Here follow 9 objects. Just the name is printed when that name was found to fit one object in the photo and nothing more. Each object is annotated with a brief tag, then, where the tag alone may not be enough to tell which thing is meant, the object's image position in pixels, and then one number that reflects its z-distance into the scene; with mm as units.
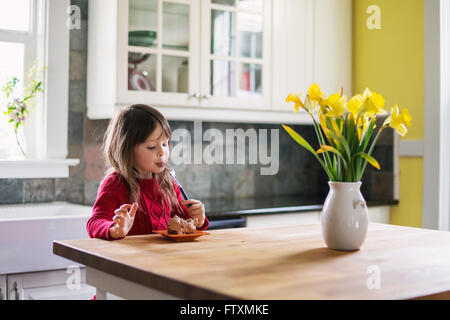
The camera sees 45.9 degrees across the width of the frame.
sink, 2107
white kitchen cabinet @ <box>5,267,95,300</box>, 2154
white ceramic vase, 1364
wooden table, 949
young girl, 1656
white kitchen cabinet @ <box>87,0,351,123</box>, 2652
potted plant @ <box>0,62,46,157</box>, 2717
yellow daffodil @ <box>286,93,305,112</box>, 1396
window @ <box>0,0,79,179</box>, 2770
